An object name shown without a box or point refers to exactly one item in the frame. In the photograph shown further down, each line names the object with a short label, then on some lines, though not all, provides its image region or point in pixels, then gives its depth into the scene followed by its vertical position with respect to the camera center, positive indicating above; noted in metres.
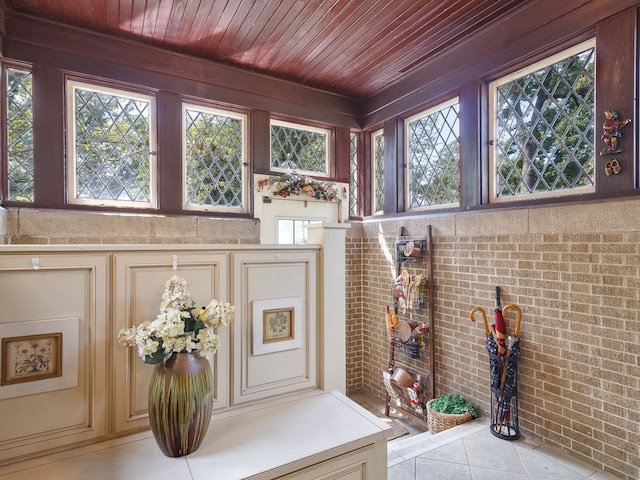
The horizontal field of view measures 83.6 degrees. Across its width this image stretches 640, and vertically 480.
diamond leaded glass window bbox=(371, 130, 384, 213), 4.12 +0.85
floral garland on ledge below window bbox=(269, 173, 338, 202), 3.66 +0.58
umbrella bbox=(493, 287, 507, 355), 2.52 -0.65
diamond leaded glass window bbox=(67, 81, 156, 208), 2.88 +0.80
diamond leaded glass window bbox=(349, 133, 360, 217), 4.25 +0.78
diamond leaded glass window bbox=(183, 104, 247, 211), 3.31 +0.79
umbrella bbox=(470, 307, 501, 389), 2.53 -0.84
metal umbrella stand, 2.48 -1.00
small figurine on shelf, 2.10 +0.65
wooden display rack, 3.30 -0.93
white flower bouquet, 1.25 -0.32
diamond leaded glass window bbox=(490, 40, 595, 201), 2.32 +0.80
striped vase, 1.25 -0.57
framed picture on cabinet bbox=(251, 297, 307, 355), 1.69 -0.41
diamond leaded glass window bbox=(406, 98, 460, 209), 3.24 +0.81
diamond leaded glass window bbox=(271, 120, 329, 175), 3.80 +1.03
